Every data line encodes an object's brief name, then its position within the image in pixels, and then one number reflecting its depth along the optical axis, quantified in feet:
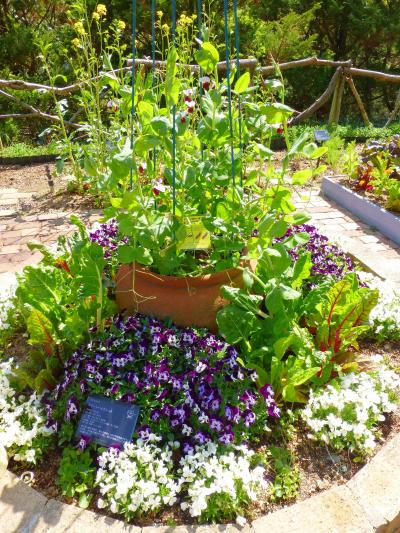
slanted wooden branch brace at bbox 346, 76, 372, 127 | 21.38
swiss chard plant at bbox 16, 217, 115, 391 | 7.02
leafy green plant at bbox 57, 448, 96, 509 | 5.59
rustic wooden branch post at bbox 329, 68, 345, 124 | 21.65
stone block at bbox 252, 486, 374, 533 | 5.16
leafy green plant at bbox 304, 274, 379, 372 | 7.34
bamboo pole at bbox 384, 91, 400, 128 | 21.29
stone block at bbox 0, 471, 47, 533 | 5.25
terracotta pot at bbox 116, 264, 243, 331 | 7.14
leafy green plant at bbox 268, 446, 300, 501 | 5.64
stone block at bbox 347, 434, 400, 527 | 5.34
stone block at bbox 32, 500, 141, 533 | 5.17
